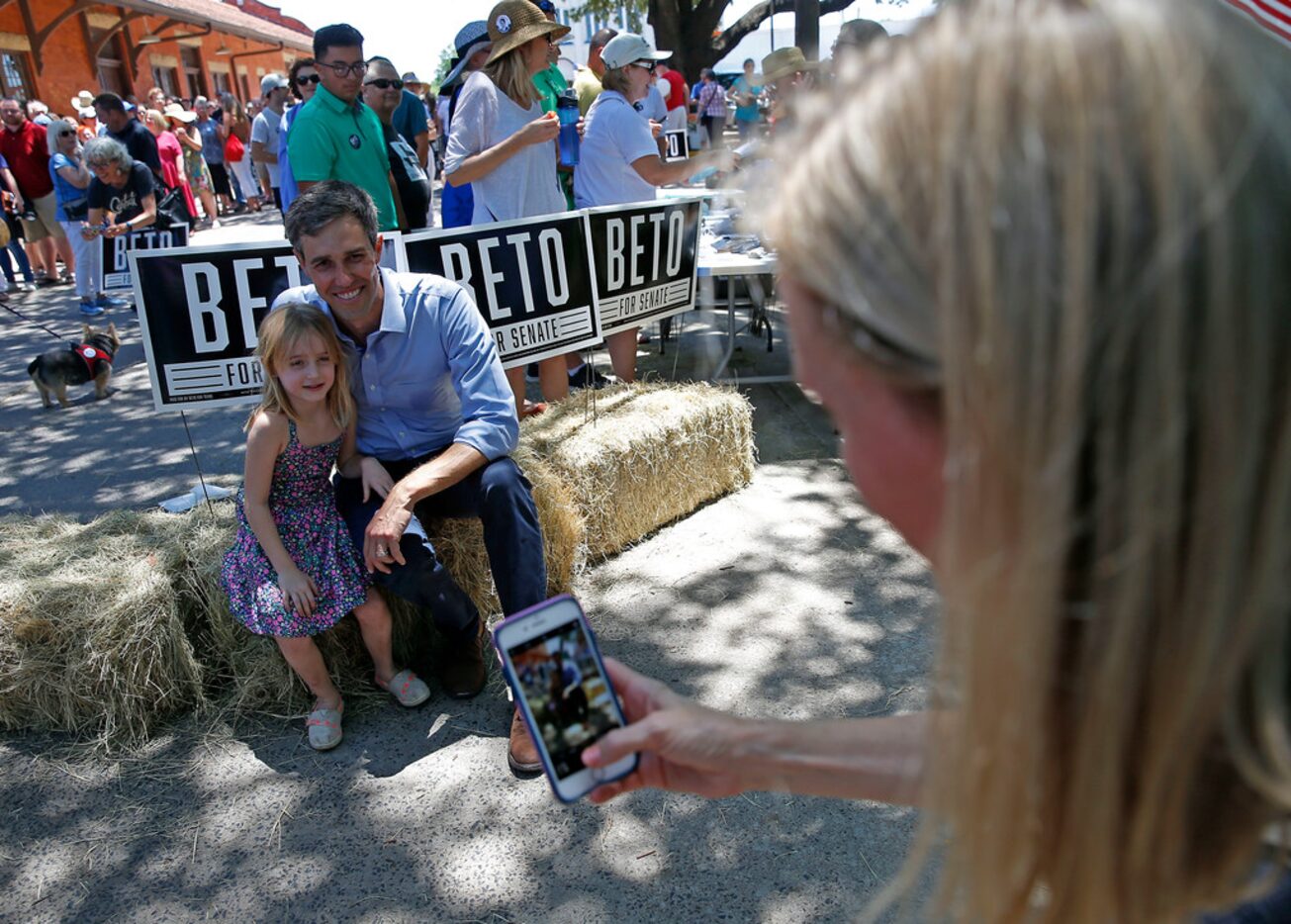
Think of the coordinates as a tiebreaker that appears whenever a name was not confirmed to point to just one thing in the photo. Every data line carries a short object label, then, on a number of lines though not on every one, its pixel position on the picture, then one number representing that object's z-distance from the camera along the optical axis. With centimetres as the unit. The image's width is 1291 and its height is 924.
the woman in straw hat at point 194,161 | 1370
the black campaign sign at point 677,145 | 935
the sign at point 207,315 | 361
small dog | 631
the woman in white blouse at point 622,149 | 514
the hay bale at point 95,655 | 294
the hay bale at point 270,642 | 308
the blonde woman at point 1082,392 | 51
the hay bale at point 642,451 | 388
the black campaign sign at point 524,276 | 417
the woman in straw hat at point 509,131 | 456
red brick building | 1545
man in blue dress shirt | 302
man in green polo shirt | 454
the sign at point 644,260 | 475
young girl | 288
